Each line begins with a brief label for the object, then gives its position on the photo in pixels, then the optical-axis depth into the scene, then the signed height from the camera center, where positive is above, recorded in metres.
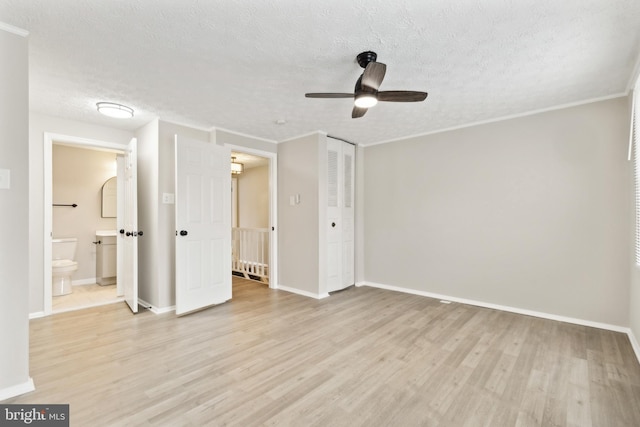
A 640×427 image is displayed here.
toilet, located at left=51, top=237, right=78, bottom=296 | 4.14 -0.69
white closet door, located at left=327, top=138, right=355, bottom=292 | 4.42 +0.01
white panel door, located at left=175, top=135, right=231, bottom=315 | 3.44 -0.11
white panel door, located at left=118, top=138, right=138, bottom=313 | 3.51 -0.23
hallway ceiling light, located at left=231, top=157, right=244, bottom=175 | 6.05 +1.00
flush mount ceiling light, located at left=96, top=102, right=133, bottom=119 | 3.02 +1.12
